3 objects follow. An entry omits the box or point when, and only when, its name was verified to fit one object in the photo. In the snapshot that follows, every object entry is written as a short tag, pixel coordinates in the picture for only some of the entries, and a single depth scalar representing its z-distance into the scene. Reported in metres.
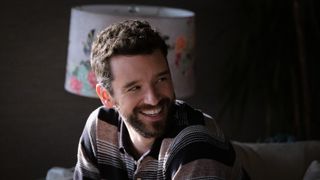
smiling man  1.78
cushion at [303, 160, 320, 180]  2.02
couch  2.17
